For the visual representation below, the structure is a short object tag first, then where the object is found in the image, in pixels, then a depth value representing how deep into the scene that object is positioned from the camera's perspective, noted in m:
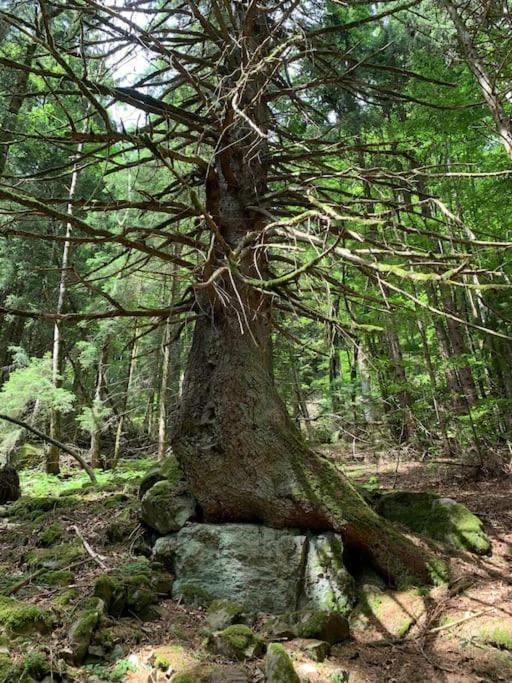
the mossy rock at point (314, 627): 3.81
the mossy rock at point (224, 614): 3.93
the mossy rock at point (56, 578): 4.27
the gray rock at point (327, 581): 4.29
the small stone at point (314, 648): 3.53
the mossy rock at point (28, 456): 13.73
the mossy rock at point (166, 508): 4.96
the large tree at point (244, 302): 4.00
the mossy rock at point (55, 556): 4.71
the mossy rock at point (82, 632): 3.19
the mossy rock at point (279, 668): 3.11
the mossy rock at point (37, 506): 6.67
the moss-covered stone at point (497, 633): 3.65
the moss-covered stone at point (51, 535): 5.51
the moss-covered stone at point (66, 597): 3.82
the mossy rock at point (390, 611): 4.08
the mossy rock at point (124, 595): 3.91
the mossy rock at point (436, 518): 5.22
